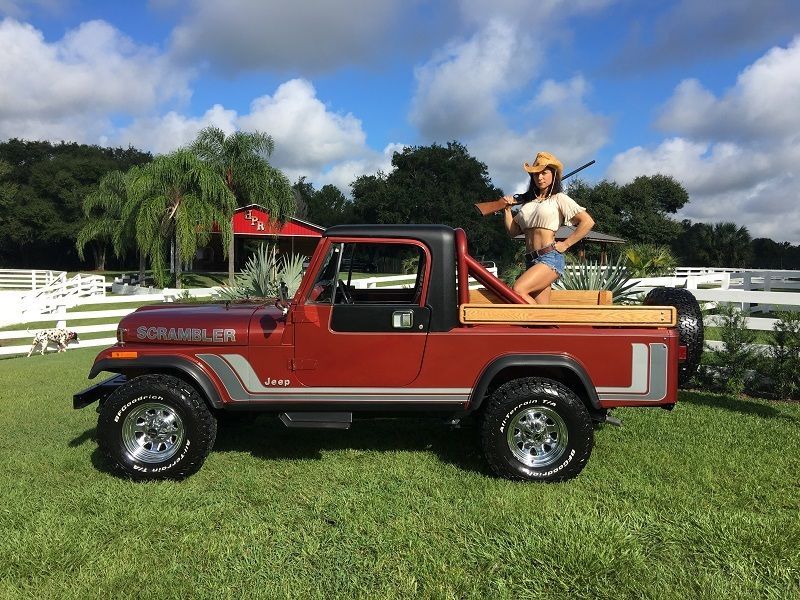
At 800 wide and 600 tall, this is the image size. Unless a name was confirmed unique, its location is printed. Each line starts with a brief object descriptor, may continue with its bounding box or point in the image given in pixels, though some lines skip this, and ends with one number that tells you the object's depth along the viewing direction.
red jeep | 3.84
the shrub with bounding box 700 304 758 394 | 6.35
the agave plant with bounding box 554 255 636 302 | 7.30
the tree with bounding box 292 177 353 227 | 80.00
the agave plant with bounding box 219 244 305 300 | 9.25
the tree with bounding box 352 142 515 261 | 49.16
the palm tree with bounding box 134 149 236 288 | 23.11
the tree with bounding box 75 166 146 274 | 31.48
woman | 4.37
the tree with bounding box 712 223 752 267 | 43.97
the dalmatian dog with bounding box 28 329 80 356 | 11.01
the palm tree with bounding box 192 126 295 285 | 29.89
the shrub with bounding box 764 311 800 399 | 6.07
